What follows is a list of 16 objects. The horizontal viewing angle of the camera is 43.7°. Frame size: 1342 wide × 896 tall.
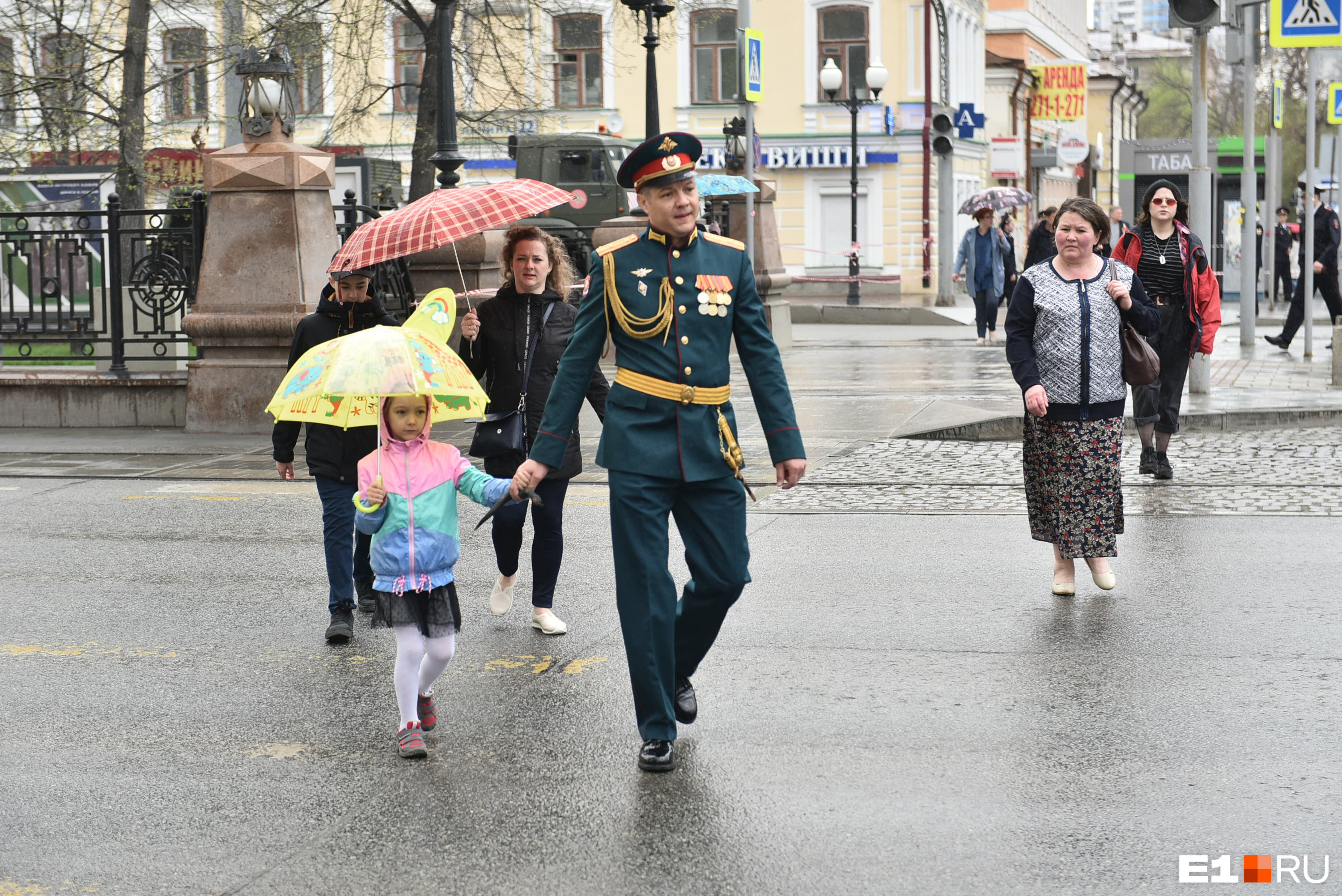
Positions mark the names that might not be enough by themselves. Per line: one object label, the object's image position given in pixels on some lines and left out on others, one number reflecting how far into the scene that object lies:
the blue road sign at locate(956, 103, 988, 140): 30.91
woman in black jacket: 7.13
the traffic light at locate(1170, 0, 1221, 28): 14.59
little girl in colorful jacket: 5.45
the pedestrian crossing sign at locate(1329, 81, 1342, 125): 24.97
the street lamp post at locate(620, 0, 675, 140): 19.44
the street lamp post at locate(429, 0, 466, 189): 14.42
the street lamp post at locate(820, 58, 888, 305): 35.81
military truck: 34.12
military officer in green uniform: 5.18
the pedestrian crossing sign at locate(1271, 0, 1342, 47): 16.61
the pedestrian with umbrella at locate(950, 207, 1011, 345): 22.61
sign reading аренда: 54.66
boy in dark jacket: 7.16
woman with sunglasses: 10.72
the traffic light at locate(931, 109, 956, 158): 29.44
